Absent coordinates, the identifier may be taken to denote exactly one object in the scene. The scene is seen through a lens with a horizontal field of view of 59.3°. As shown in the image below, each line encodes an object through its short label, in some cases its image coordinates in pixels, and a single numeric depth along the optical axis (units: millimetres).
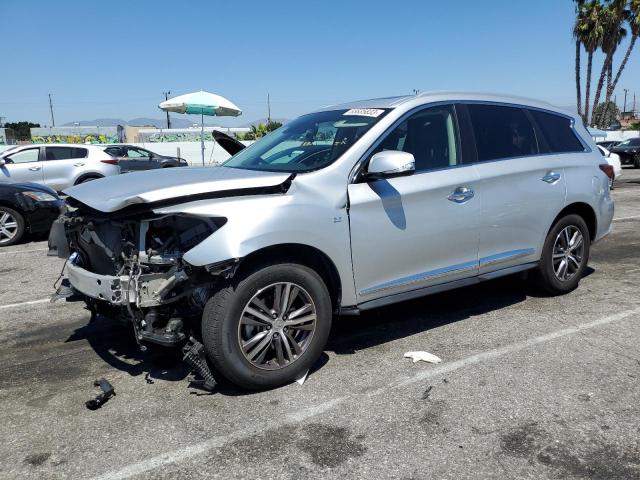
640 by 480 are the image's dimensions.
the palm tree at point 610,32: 39625
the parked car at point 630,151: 24953
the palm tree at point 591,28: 39875
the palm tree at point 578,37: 40844
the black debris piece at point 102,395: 3389
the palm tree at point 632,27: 39344
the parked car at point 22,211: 8953
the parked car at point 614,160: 13875
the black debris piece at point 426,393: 3475
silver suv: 3361
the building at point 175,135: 43316
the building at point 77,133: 44153
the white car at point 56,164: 14039
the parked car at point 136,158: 17969
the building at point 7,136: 45847
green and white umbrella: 19219
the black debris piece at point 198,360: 3365
